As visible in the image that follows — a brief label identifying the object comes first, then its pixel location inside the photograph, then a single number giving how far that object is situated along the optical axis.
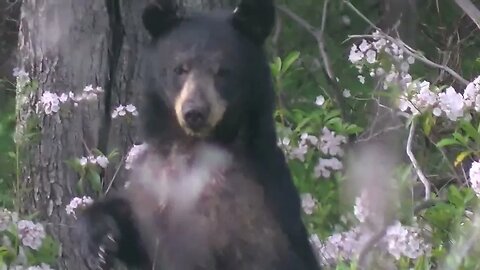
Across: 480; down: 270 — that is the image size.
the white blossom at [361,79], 12.91
